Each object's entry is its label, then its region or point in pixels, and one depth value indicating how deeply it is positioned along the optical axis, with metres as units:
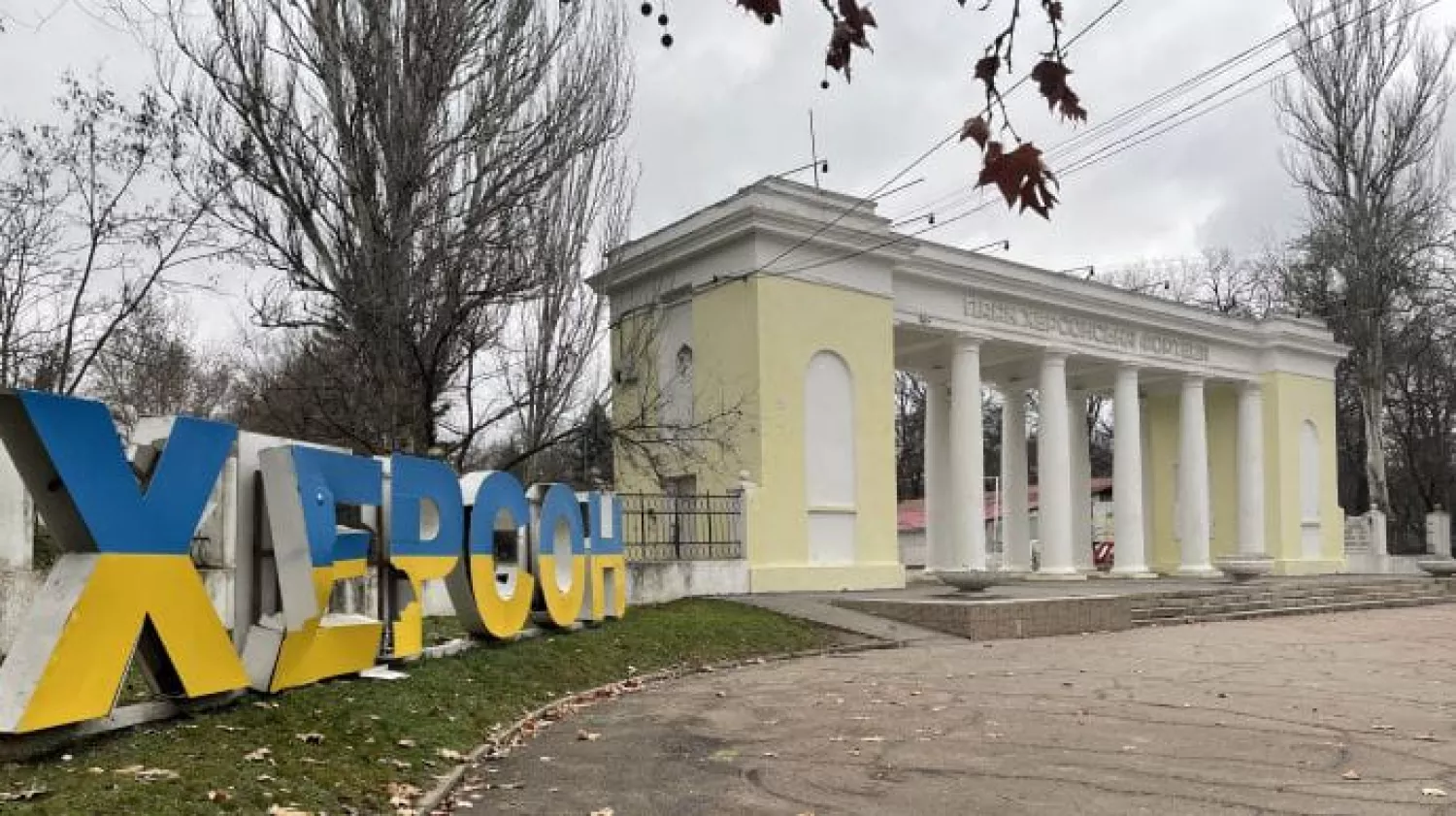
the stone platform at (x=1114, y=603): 18.00
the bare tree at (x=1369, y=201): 32.88
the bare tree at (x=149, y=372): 27.47
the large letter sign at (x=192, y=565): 6.50
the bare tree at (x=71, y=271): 16.69
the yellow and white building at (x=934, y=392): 22.22
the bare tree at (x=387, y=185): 15.28
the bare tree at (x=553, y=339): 17.22
